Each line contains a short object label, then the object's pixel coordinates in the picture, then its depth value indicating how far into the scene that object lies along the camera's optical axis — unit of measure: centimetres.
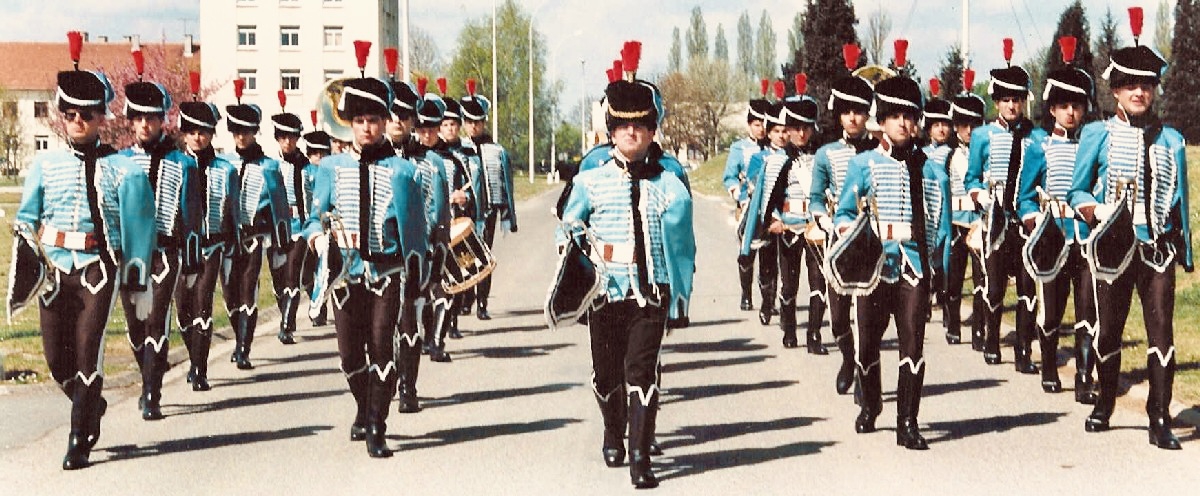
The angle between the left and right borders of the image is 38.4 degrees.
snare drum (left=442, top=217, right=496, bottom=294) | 1255
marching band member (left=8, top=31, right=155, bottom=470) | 864
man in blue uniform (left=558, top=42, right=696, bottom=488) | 823
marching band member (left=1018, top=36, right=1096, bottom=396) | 1040
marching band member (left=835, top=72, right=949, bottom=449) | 921
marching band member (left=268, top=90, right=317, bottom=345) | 1461
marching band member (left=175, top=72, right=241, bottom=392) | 1153
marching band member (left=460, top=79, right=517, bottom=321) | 1544
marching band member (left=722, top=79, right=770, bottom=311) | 1595
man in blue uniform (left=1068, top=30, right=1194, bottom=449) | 912
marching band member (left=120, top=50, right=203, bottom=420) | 1014
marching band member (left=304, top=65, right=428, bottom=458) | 912
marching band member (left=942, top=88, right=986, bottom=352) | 1401
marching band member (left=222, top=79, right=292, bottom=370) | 1293
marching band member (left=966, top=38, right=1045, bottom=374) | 1231
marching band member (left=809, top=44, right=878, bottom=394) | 1047
